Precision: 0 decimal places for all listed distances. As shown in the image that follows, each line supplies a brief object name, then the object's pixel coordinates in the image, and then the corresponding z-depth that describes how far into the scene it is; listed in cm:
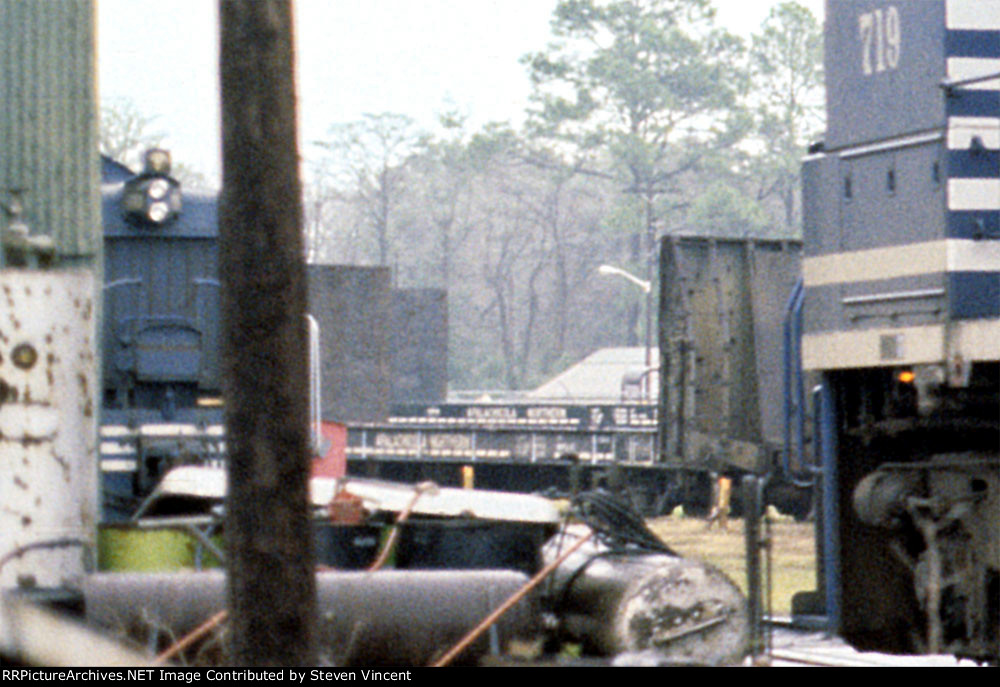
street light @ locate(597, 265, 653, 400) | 10631
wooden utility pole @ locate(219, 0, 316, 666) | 1298
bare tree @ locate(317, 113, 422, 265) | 19912
